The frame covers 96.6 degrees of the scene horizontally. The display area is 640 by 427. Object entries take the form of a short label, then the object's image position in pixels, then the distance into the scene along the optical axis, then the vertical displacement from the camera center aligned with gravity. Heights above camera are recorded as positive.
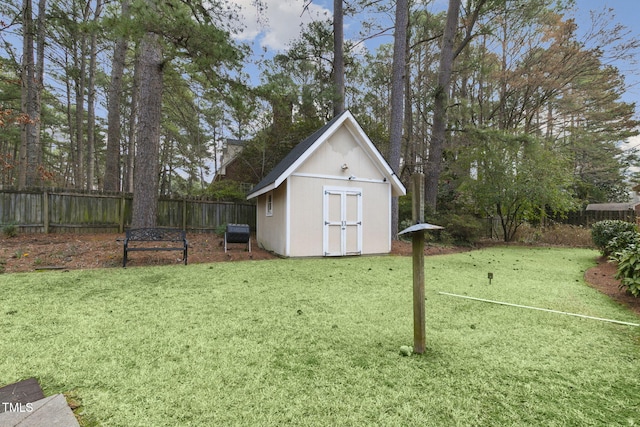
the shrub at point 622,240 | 6.50 -0.56
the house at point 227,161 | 19.71 +4.13
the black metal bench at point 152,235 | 6.51 -0.43
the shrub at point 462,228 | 12.34 -0.51
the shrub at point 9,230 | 8.64 -0.40
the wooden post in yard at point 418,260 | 2.19 -0.36
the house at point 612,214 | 14.09 +0.12
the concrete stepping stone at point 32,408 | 1.51 -1.10
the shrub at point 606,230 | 7.97 -0.41
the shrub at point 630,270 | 3.94 -0.79
